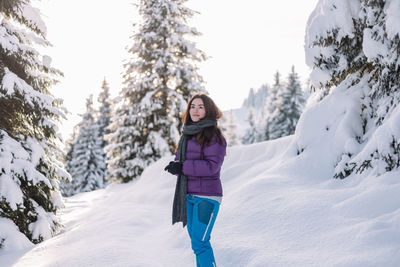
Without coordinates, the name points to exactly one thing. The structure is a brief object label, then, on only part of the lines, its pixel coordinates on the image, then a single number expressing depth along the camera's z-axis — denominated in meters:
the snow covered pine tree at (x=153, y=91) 14.66
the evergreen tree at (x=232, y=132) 48.47
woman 3.06
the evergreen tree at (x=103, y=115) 32.75
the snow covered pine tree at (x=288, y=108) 32.09
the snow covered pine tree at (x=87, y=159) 29.76
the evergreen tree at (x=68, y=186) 31.52
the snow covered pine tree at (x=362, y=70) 4.48
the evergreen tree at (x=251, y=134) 51.91
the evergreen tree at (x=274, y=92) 38.53
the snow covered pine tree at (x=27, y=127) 5.75
